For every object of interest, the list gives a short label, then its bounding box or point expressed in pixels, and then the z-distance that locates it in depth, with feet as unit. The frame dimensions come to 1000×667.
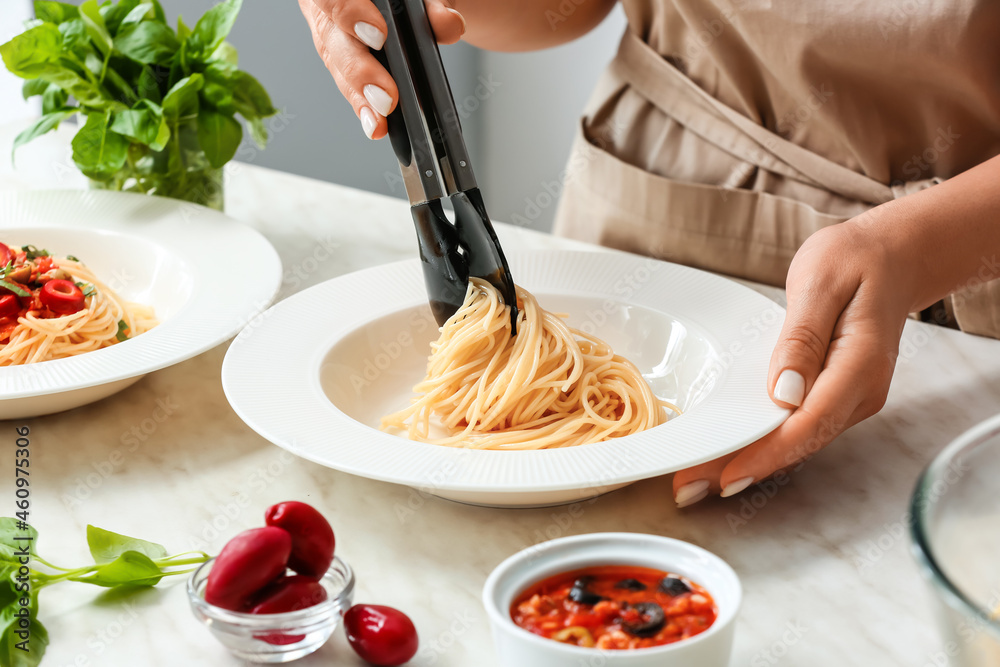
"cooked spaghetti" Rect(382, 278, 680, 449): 4.06
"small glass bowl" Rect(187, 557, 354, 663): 2.49
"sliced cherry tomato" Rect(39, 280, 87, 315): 4.56
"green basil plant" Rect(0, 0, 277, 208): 5.16
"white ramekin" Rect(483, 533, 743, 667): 2.21
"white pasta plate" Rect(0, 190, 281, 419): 3.90
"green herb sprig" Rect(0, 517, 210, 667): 2.66
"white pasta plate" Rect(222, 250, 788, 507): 3.14
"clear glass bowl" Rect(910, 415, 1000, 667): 1.86
